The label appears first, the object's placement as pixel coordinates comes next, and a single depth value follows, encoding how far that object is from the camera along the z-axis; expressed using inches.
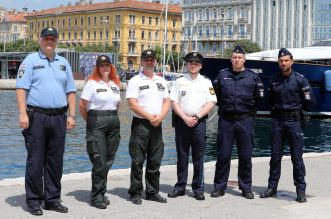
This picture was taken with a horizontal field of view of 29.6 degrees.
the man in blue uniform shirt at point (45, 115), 261.9
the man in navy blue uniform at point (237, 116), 308.0
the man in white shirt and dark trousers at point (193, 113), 303.1
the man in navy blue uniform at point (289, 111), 307.3
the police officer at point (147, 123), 289.9
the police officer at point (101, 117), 279.9
